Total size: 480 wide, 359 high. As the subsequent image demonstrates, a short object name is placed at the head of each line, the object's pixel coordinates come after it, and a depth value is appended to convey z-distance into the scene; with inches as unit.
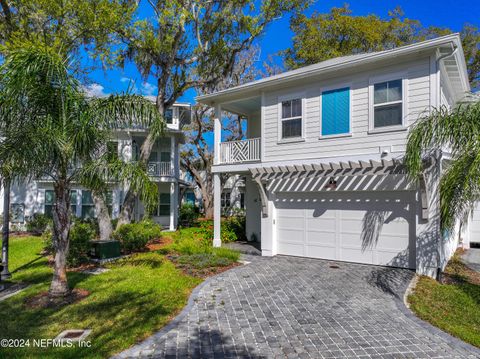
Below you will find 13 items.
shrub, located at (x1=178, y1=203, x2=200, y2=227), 953.5
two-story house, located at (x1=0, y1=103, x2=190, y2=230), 769.6
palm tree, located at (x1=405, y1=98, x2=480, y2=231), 243.6
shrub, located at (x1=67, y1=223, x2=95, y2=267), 394.3
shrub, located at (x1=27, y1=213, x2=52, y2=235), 726.5
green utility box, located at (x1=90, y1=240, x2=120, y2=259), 413.7
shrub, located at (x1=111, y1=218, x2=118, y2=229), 631.3
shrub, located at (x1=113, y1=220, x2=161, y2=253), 485.0
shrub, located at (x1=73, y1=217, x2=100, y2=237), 571.4
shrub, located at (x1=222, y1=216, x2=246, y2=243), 571.2
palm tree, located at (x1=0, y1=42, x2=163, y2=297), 233.8
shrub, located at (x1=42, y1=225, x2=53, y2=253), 439.5
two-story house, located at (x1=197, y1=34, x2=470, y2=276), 329.7
